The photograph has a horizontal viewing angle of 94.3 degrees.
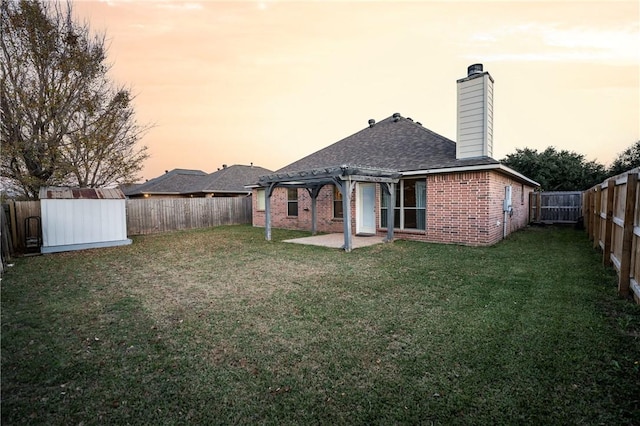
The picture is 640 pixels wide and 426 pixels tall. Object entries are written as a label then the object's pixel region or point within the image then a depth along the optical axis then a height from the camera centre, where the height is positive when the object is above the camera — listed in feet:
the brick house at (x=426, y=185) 29.40 +1.46
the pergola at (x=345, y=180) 27.30 +1.81
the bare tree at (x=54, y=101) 35.91 +12.75
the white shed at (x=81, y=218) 29.81 -2.13
